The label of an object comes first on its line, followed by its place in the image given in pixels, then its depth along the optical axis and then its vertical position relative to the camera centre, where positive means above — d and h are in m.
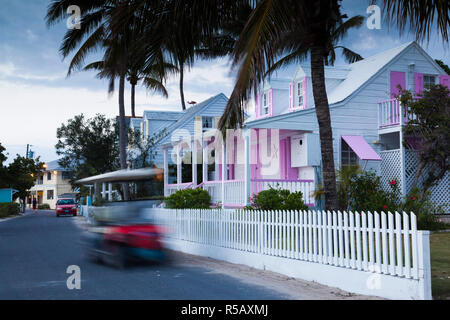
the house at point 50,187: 73.94 +0.07
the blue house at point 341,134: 18.55 +2.21
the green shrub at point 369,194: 16.81 -0.38
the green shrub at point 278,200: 15.63 -0.50
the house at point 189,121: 37.19 +5.27
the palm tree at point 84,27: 21.64 +7.51
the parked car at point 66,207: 43.56 -1.85
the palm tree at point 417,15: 7.71 +2.77
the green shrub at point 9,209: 39.69 -1.92
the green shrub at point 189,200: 19.11 -0.56
